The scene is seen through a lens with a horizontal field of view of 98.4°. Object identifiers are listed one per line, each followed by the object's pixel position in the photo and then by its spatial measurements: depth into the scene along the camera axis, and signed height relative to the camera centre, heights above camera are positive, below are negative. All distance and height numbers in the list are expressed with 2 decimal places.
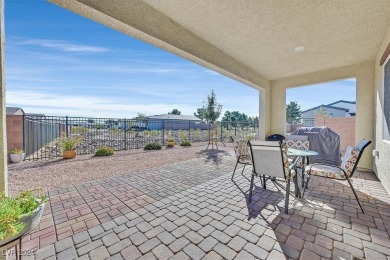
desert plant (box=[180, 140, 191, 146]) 8.66 -0.79
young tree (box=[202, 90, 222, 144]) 9.35 +1.04
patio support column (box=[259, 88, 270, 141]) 6.20 +0.57
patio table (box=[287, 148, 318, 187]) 2.69 -0.43
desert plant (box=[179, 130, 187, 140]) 9.99 -0.42
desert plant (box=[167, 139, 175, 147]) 8.37 -0.77
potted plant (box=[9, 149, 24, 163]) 4.65 -0.76
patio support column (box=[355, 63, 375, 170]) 4.34 +0.50
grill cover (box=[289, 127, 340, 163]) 4.71 -0.43
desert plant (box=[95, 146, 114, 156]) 5.93 -0.86
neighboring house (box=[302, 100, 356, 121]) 24.82 +3.02
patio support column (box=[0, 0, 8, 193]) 1.34 +0.01
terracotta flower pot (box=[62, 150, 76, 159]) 5.41 -0.86
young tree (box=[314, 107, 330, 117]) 24.45 +2.64
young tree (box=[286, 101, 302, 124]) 31.55 +3.76
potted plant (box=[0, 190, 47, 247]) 0.90 -0.52
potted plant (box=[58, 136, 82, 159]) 5.43 -0.59
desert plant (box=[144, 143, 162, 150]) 7.45 -0.83
